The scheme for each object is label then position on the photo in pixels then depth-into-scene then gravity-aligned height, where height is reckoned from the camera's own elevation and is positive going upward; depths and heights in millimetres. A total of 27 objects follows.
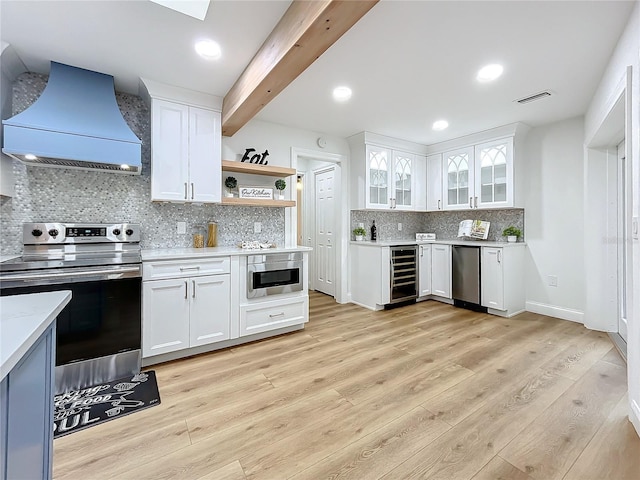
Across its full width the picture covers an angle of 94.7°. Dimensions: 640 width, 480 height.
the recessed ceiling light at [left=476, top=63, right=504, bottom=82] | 2420 +1429
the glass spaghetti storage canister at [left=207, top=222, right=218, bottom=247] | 3180 +62
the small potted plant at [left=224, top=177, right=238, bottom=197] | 3266 +629
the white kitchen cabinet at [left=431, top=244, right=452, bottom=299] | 4320 -449
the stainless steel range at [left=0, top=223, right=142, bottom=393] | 1956 -412
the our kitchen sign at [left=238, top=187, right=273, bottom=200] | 3268 +543
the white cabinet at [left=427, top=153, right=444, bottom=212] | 4645 +918
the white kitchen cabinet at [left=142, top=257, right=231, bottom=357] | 2410 -570
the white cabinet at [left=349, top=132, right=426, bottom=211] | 4211 +1010
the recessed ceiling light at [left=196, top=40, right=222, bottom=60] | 2115 +1421
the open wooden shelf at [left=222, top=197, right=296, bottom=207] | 3131 +432
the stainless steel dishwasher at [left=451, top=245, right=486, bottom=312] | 3953 -493
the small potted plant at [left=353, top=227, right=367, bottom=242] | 4422 +111
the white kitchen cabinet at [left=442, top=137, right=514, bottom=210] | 3852 +907
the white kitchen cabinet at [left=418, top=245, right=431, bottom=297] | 4414 -451
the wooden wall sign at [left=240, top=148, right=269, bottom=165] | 3430 +984
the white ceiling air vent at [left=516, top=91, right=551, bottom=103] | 2896 +1447
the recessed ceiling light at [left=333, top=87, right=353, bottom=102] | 2822 +1452
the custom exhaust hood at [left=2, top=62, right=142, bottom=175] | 2113 +854
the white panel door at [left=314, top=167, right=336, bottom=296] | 4699 +141
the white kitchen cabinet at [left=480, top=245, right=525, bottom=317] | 3705 -511
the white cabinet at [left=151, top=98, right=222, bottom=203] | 2711 +848
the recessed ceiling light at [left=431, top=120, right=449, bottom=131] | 3720 +1498
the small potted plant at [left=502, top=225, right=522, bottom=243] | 3988 +96
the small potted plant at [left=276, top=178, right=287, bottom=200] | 3574 +674
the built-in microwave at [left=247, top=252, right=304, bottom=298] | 2910 -344
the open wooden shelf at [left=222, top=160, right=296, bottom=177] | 3119 +800
